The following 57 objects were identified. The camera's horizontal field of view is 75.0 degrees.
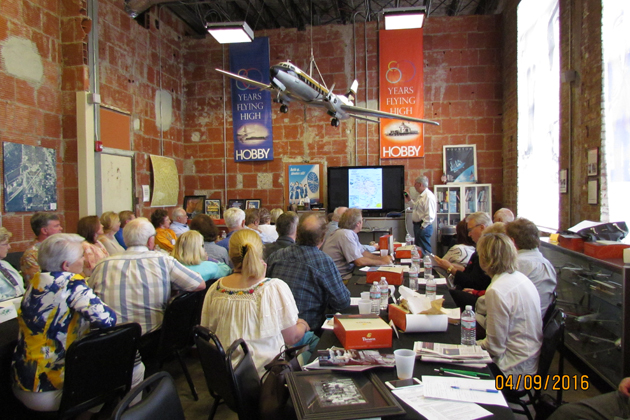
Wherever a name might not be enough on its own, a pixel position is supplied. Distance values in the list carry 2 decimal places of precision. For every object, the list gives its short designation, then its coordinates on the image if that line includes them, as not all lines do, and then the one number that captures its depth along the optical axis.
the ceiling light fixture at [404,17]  6.14
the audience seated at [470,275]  3.40
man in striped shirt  2.77
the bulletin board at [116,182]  6.26
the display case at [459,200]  8.15
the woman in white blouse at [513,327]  2.20
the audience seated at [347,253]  4.12
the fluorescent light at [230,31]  6.64
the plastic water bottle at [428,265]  3.47
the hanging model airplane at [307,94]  5.71
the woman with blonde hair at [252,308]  2.14
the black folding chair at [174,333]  2.88
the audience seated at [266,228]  5.53
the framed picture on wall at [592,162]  4.40
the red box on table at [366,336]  1.95
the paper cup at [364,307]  2.53
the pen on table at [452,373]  1.69
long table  1.44
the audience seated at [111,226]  4.64
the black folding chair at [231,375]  1.68
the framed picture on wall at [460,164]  8.36
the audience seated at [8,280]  3.25
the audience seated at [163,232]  4.81
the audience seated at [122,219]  5.22
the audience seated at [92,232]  3.90
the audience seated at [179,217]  6.16
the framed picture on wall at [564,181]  5.13
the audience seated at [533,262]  3.00
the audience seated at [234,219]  4.77
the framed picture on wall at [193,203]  8.93
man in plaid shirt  2.70
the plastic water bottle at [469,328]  2.03
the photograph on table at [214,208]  8.99
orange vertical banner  8.38
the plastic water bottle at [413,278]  3.20
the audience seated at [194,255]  3.46
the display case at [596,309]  2.91
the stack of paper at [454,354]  1.80
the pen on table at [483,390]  1.58
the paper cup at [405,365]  1.65
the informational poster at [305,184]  8.77
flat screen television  8.25
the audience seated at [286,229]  3.58
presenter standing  7.62
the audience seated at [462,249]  4.04
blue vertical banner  8.78
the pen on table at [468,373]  1.71
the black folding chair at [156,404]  1.23
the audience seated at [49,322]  2.09
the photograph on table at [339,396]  1.37
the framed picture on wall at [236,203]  8.86
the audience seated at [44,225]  4.01
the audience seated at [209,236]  4.16
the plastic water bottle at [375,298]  2.55
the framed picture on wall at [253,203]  8.85
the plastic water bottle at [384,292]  2.77
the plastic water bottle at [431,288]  2.83
